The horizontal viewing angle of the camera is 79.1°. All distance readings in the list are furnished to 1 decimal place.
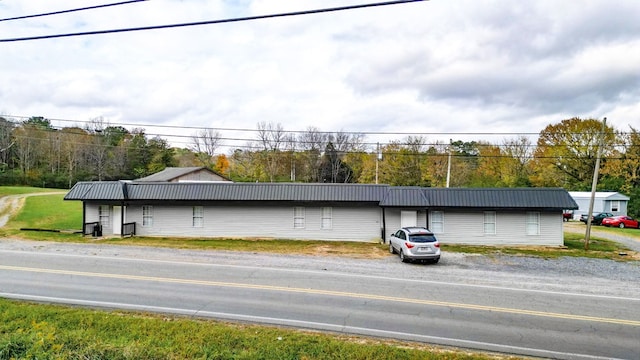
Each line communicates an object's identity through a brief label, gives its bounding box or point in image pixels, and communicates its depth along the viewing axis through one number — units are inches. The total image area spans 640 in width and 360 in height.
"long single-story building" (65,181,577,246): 1022.4
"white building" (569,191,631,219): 1784.0
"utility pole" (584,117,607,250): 952.3
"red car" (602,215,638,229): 1609.3
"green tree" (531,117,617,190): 1993.1
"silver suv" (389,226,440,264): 746.2
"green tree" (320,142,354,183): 2765.7
